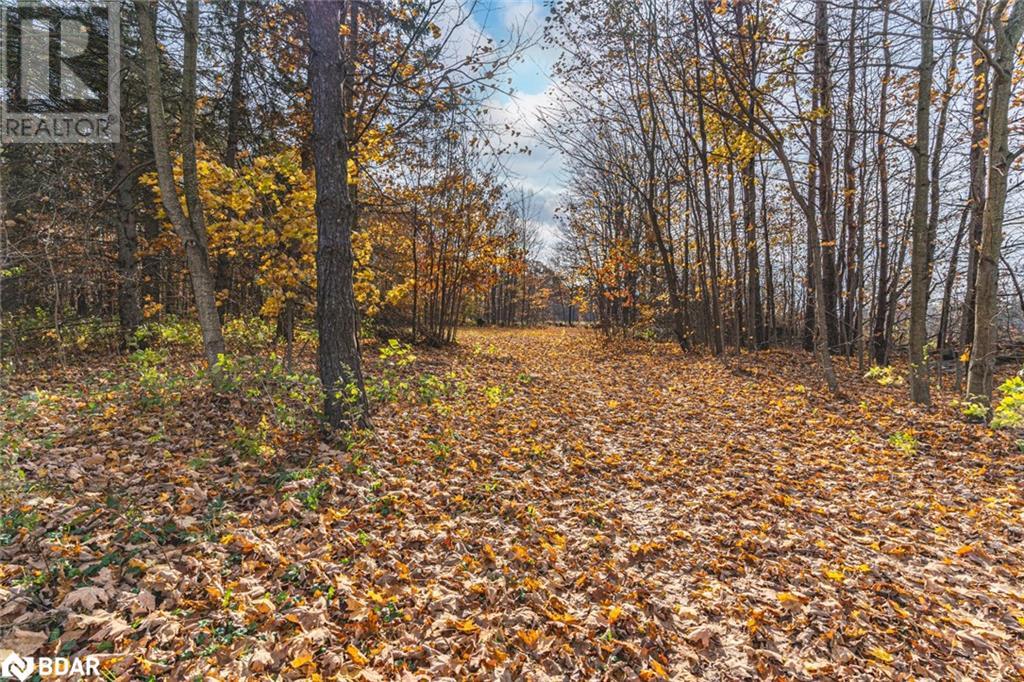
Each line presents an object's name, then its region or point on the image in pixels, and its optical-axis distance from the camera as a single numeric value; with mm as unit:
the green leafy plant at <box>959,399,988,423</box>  5941
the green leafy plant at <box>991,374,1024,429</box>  4316
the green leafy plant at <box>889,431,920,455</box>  6090
